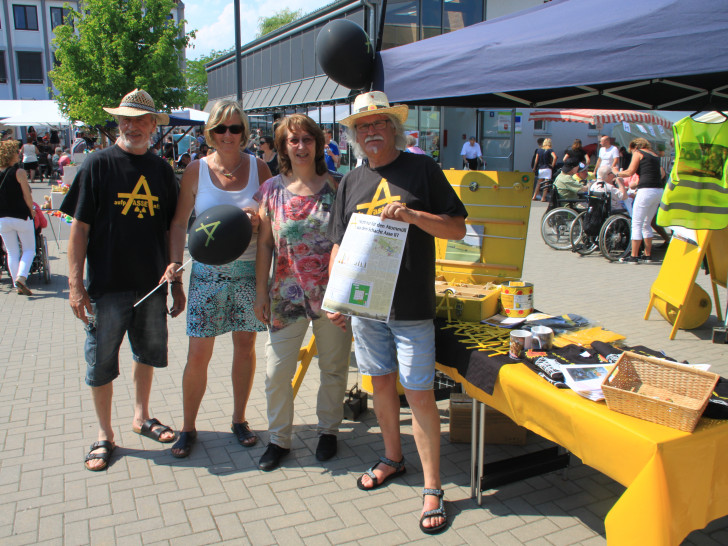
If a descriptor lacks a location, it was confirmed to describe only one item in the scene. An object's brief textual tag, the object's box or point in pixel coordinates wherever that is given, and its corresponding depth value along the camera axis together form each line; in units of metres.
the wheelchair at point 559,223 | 10.72
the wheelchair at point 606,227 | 9.59
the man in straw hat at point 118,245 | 3.27
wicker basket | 2.14
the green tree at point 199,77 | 61.35
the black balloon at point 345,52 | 4.11
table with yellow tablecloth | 2.05
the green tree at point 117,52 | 16.98
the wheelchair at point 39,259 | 8.09
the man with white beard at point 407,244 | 2.81
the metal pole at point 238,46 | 12.58
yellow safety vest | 4.89
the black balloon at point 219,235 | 2.98
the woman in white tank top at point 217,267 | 3.35
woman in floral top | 3.23
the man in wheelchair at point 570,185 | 10.75
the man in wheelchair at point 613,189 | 9.66
